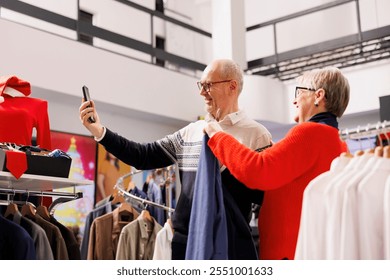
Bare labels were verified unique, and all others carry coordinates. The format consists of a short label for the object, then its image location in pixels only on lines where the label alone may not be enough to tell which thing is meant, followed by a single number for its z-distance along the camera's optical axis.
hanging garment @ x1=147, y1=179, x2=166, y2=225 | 4.72
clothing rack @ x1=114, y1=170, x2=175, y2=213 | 3.86
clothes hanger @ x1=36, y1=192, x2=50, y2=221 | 2.53
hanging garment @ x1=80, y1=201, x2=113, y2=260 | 4.21
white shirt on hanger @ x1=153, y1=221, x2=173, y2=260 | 3.46
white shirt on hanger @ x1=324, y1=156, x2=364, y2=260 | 1.48
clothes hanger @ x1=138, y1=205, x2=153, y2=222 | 3.97
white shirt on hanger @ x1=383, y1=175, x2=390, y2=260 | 1.42
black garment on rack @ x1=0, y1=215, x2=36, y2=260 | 2.16
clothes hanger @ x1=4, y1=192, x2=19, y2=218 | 2.39
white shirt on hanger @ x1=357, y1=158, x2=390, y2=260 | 1.46
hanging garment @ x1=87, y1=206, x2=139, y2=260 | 3.95
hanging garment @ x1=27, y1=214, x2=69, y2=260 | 2.43
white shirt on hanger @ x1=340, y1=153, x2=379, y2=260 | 1.46
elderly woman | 1.81
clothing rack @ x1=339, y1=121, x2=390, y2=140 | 1.90
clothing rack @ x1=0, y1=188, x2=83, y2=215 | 2.63
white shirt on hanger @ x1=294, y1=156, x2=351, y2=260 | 1.53
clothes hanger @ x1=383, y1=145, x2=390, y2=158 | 1.58
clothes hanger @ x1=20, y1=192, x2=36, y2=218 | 2.44
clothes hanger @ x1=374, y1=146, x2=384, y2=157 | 1.61
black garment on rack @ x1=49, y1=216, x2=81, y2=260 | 2.49
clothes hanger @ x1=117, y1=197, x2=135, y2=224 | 4.13
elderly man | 2.09
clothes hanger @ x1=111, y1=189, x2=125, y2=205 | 4.44
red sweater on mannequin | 2.83
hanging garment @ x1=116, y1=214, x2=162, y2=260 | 3.83
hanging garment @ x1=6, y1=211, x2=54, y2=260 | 2.29
